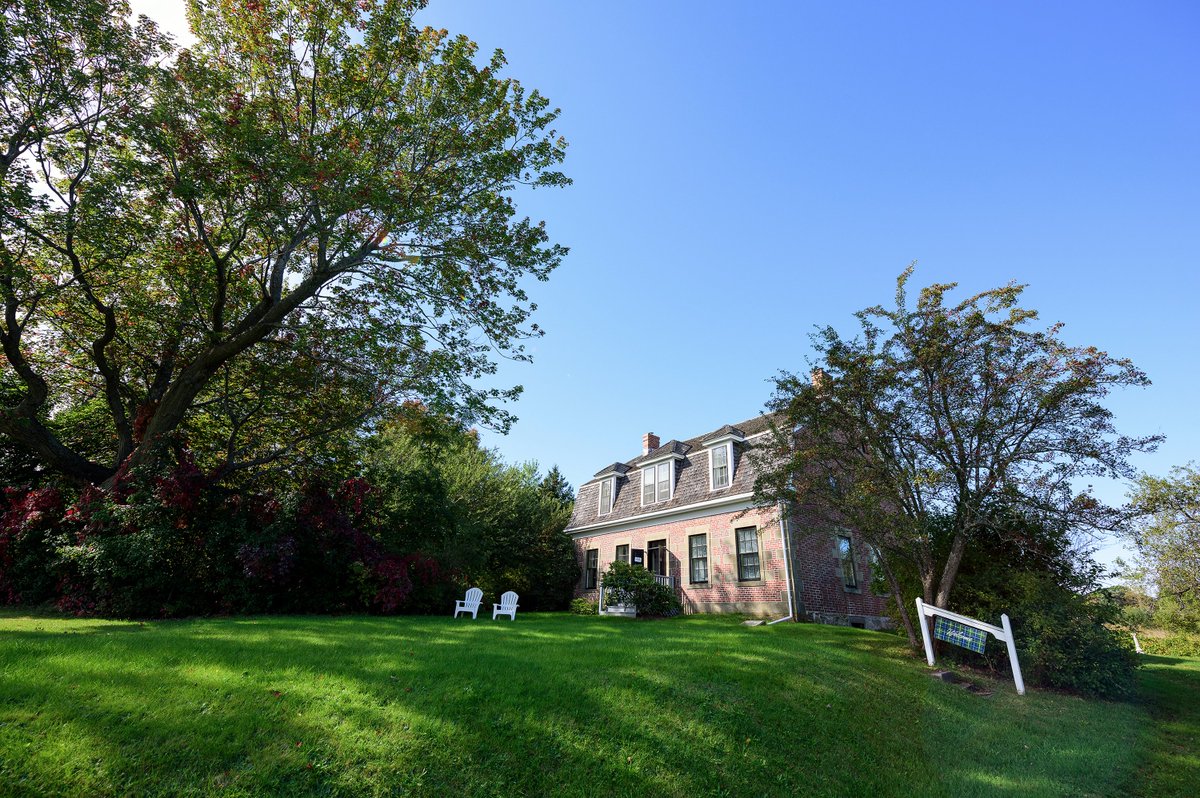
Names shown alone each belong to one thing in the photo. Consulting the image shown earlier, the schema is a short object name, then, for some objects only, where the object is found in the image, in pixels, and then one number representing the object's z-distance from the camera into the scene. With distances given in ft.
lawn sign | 27.30
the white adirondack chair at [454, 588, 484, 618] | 45.01
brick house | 52.90
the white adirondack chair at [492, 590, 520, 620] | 44.46
